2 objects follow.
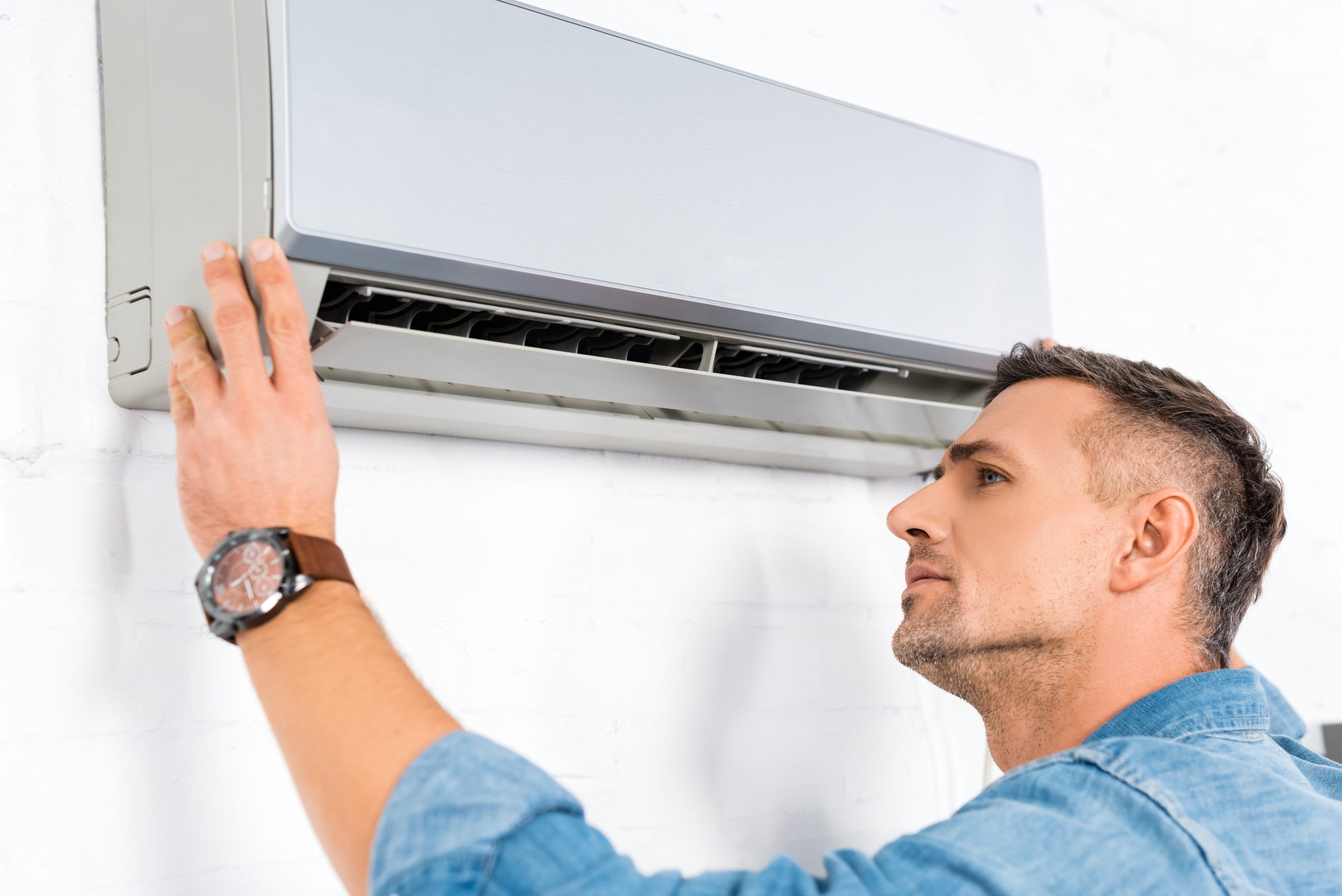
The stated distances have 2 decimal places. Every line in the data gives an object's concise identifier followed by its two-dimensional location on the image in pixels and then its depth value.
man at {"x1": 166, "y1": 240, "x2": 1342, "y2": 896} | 0.63
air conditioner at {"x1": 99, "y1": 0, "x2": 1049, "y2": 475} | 0.78
